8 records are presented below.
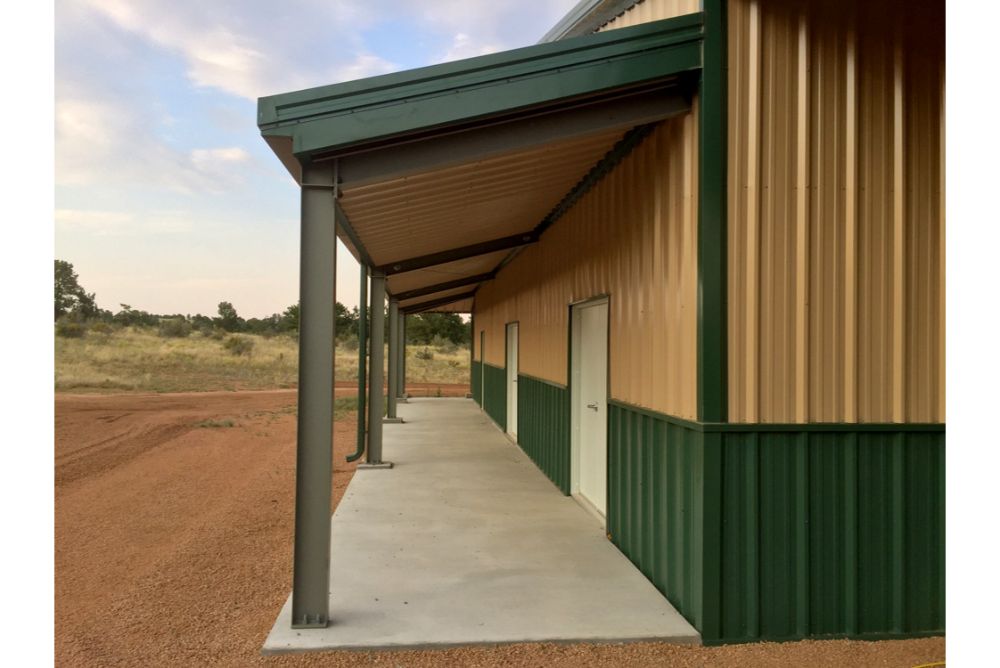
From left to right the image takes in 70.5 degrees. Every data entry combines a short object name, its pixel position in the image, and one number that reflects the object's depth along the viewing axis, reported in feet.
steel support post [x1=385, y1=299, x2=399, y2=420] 46.60
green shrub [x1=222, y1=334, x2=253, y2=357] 147.74
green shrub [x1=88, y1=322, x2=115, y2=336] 149.79
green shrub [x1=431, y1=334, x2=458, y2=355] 167.43
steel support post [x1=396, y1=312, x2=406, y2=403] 71.15
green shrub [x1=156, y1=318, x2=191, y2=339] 165.90
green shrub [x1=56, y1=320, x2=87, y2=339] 139.85
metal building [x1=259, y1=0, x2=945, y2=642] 13.91
